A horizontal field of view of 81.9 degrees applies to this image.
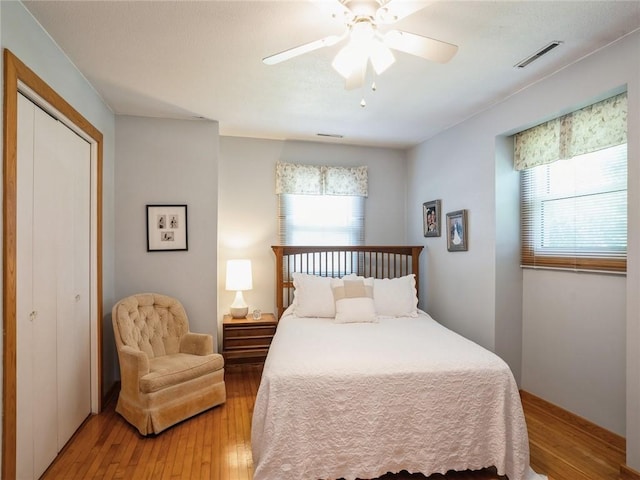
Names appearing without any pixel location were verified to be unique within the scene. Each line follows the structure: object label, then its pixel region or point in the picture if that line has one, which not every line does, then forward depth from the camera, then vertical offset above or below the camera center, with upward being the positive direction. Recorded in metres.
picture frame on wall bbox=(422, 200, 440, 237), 4.04 +0.25
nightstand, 3.66 -0.98
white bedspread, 2.04 -1.02
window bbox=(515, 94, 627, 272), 2.49 +0.38
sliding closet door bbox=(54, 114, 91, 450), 2.35 -0.30
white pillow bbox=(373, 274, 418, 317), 3.47 -0.56
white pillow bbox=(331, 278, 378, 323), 3.23 -0.56
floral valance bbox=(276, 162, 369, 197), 4.27 +0.71
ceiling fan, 1.55 +0.90
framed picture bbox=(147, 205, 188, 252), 3.46 +0.11
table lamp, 3.81 -0.42
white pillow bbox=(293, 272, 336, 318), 3.43 -0.55
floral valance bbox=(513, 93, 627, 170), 2.40 +0.77
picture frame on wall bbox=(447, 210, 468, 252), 3.55 +0.09
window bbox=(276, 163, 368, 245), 4.29 +0.43
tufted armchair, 2.59 -0.97
